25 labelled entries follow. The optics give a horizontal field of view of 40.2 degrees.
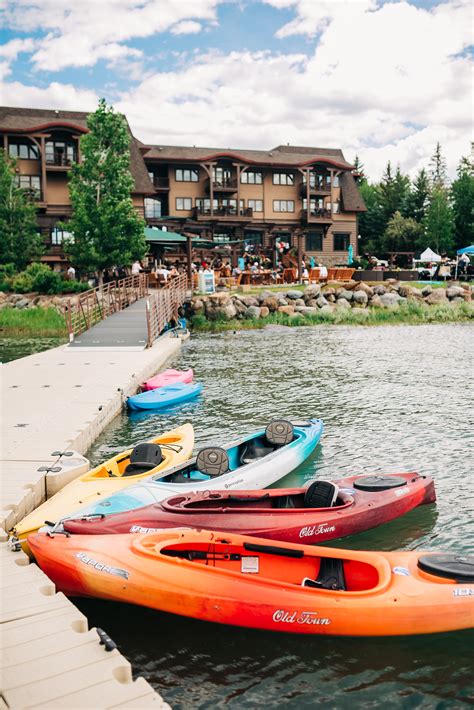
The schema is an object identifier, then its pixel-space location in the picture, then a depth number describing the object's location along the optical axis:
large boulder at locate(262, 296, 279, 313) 35.69
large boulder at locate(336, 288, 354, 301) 39.06
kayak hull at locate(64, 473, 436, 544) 6.88
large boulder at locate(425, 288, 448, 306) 38.94
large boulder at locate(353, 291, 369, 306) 38.66
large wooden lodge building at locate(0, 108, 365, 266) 44.09
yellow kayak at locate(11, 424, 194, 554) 7.34
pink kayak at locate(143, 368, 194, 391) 16.62
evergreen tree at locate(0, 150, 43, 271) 38.83
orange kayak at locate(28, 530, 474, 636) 5.65
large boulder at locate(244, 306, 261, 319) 34.19
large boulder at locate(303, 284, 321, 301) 38.00
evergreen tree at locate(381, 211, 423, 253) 64.06
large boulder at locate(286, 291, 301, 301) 37.53
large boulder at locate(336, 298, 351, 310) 37.21
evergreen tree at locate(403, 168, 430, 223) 69.56
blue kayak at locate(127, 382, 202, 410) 14.90
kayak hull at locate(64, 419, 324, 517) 7.48
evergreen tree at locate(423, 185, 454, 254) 63.06
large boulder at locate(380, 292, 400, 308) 38.03
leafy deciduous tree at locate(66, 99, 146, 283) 35.75
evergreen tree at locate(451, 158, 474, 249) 64.62
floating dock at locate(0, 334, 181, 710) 4.28
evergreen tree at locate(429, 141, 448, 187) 88.75
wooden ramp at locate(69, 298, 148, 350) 22.16
